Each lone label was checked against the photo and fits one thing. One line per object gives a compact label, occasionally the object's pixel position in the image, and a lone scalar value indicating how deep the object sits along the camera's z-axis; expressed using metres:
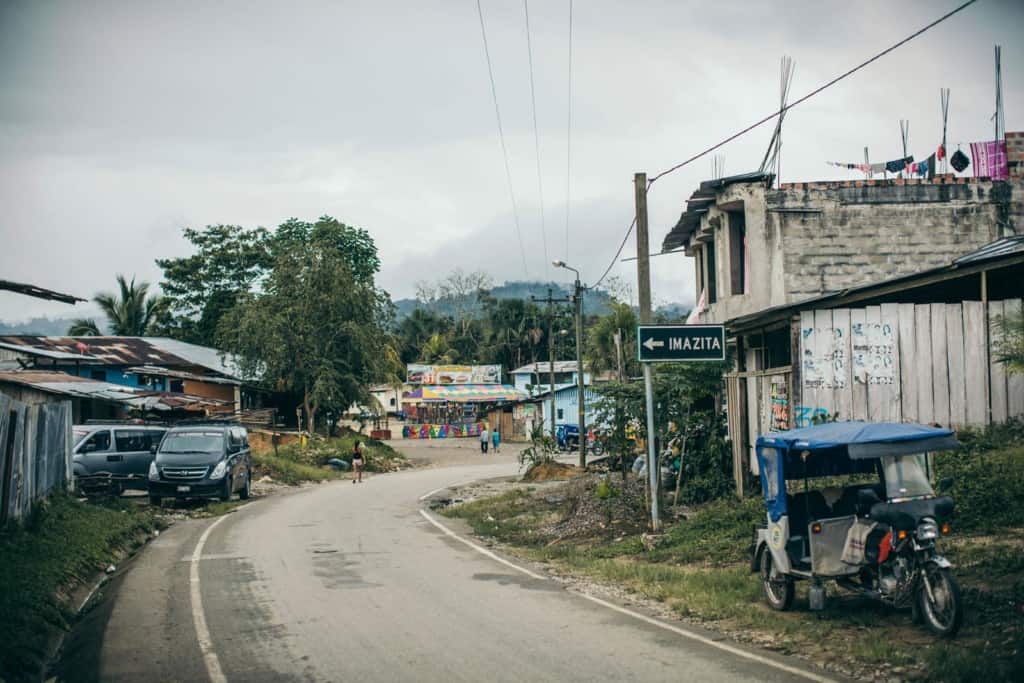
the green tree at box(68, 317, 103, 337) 66.00
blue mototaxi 8.22
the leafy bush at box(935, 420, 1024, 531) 11.44
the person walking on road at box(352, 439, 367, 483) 34.00
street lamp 36.03
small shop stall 72.81
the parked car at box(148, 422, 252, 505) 23.72
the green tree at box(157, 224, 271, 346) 68.94
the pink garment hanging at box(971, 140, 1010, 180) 22.33
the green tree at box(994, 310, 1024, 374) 13.25
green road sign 14.52
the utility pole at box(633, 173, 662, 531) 15.63
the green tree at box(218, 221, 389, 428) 48.59
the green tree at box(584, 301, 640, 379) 54.50
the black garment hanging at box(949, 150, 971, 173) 22.69
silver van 24.06
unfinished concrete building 14.66
